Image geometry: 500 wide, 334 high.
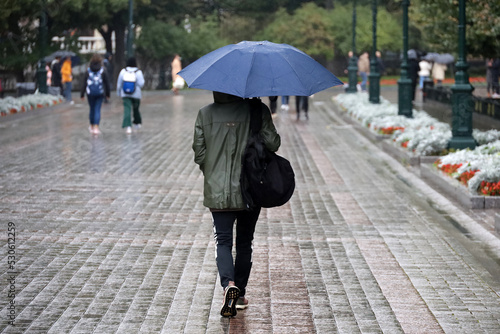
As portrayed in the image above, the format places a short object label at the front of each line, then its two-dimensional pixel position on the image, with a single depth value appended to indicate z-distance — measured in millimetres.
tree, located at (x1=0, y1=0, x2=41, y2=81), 27281
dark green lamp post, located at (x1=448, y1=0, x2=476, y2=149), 14000
